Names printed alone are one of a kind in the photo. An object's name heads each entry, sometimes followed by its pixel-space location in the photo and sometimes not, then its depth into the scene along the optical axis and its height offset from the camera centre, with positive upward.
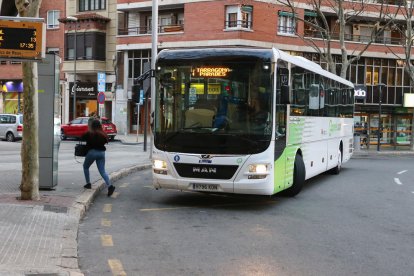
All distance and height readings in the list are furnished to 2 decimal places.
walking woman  11.18 -0.66
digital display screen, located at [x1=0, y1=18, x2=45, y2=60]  8.24 +1.10
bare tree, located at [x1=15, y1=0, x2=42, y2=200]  9.39 -0.21
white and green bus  9.79 -0.10
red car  35.62 -1.00
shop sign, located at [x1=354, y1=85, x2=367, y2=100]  35.66 +1.60
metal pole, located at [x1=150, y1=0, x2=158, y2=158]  21.08 +3.46
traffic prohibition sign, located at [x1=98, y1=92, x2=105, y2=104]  33.75 +0.94
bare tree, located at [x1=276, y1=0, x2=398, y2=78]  41.03 +7.77
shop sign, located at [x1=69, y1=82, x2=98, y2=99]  45.34 +1.99
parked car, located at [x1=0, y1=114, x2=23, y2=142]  33.78 -0.93
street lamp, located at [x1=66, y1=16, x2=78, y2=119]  42.50 +4.30
